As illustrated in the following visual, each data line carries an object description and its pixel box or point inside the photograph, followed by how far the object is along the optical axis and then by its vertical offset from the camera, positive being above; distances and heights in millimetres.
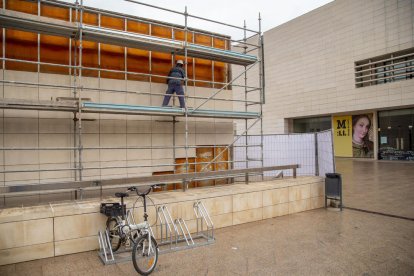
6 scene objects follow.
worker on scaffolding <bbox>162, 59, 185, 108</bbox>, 9164 +1854
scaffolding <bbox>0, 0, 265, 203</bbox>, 7113 +2805
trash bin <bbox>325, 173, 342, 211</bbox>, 9039 -1242
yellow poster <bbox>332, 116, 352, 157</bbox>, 27578 +751
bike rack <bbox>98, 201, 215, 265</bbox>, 5551 -1851
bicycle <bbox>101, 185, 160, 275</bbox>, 4850 -1476
